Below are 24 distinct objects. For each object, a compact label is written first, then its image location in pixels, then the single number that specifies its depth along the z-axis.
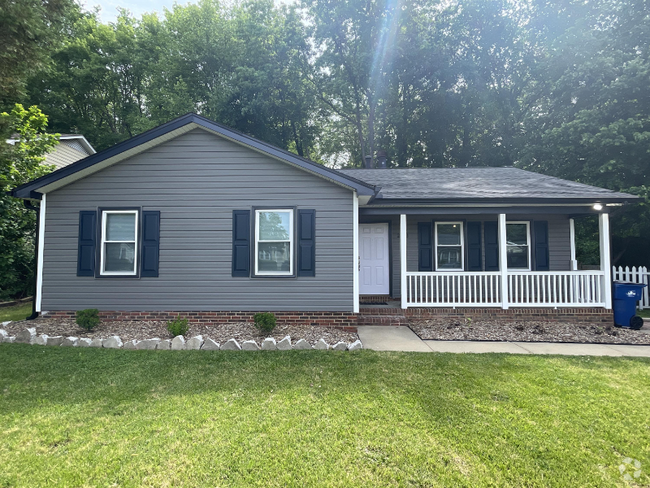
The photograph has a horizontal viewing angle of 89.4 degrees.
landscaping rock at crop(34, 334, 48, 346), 5.48
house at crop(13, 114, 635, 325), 6.73
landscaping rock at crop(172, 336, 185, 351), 5.27
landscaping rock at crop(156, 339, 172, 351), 5.30
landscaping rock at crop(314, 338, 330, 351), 5.27
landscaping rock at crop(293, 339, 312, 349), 5.29
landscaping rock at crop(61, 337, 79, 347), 5.44
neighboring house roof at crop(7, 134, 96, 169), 12.93
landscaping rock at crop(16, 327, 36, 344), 5.56
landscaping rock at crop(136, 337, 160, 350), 5.32
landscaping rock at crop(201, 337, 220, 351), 5.23
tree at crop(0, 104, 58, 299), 8.37
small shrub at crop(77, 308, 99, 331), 6.00
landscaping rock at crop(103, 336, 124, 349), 5.39
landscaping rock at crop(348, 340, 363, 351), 5.27
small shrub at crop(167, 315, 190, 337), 5.57
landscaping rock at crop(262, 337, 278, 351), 5.22
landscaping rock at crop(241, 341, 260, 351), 5.22
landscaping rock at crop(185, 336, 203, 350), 5.27
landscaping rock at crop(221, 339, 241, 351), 5.22
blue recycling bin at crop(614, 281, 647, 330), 7.04
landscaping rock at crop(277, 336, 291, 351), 5.23
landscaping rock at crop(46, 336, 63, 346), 5.47
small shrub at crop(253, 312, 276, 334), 5.79
